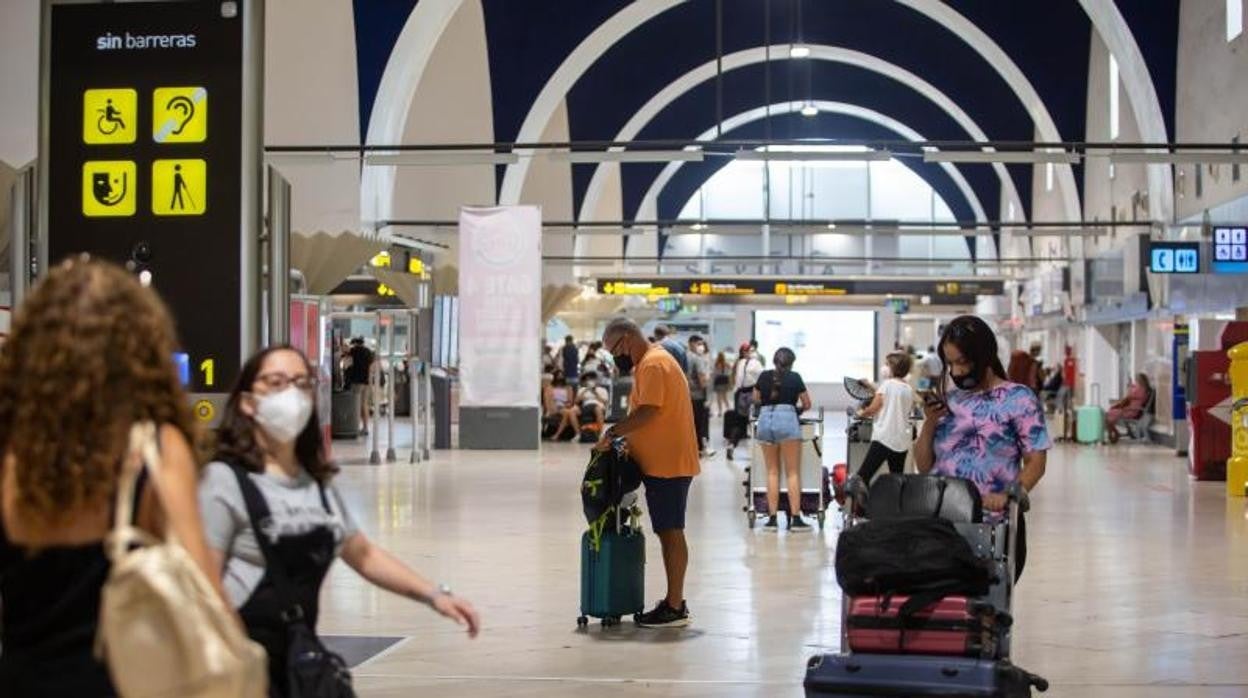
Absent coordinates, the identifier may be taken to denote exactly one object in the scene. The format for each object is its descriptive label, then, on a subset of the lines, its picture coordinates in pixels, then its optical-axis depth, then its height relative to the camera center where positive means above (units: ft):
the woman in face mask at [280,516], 12.15 -1.21
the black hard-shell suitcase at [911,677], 17.15 -3.25
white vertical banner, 77.56 +1.93
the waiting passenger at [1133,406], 91.56 -2.97
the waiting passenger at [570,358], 105.40 -0.68
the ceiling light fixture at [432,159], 69.72 +7.64
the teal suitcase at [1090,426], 93.35 -4.09
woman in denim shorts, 43.98 -1.93
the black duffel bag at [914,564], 17.71 -2.19
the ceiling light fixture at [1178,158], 66.33 +7.44
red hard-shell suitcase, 17.66 -2.83
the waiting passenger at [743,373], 81.00 -1.23
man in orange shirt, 28.45 -1.69
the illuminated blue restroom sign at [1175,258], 77.87 +4.08
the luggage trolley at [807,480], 46.42 -3.56
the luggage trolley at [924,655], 17.24 -3.10
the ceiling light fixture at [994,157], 70.33 +7.79
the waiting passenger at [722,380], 113.80 -2.12
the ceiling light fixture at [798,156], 68.69 +7.66
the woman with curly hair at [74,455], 9.91 -0.63
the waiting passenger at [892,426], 42.91 -1.91
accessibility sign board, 20.52 +2.22
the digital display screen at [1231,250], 71.82 +4.11
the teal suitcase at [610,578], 28.55 -3.78
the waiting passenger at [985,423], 20.68 -0.89
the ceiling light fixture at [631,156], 65.16 +7.40
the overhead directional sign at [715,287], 155.12 +5.39
